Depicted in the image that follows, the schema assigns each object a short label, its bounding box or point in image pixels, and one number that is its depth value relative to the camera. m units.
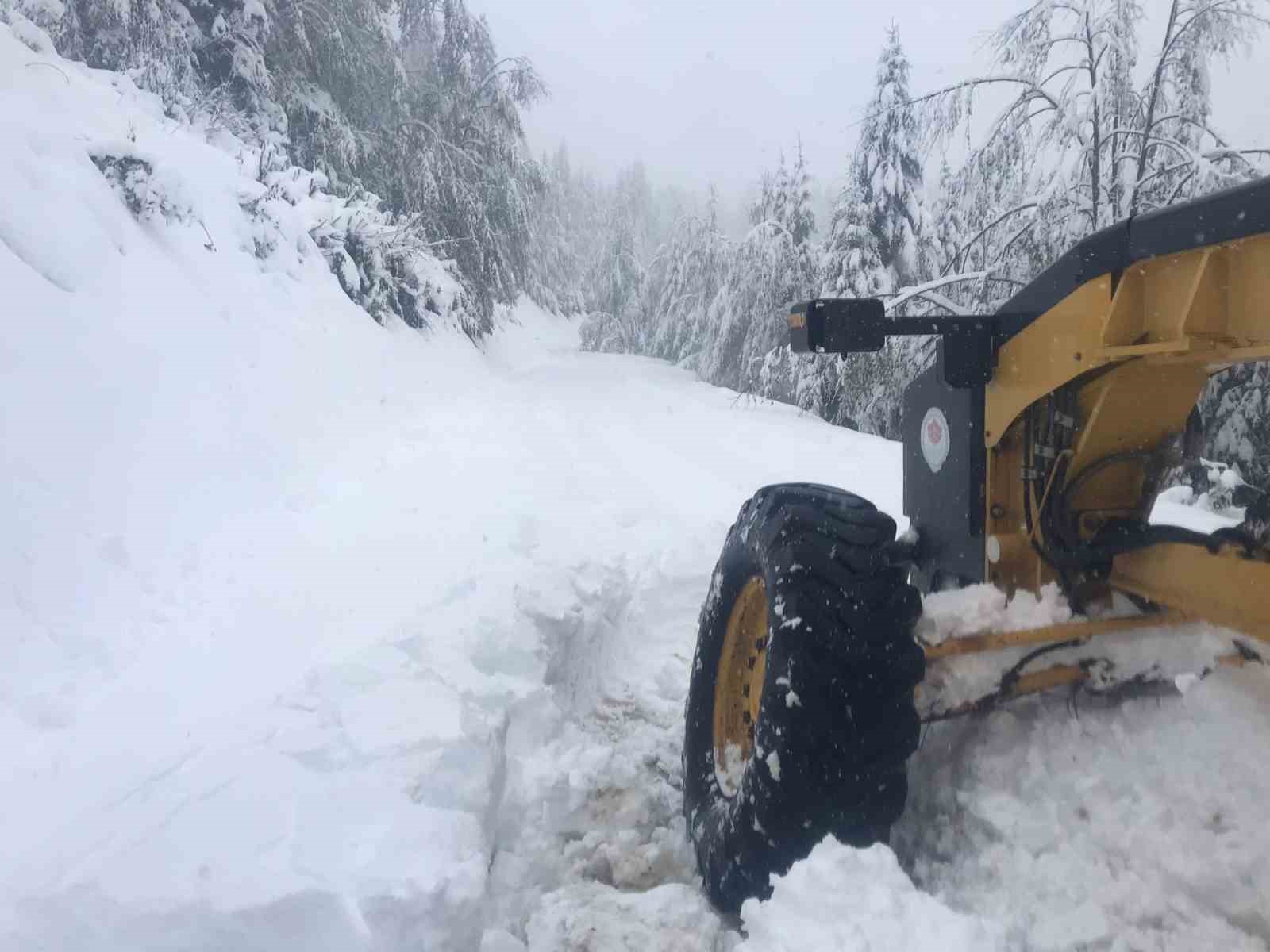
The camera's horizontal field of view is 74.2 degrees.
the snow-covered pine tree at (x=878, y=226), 16.89
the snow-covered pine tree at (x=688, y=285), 31.22
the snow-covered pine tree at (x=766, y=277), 22.73
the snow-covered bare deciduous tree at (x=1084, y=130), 9.42
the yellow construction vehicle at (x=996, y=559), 1.78
